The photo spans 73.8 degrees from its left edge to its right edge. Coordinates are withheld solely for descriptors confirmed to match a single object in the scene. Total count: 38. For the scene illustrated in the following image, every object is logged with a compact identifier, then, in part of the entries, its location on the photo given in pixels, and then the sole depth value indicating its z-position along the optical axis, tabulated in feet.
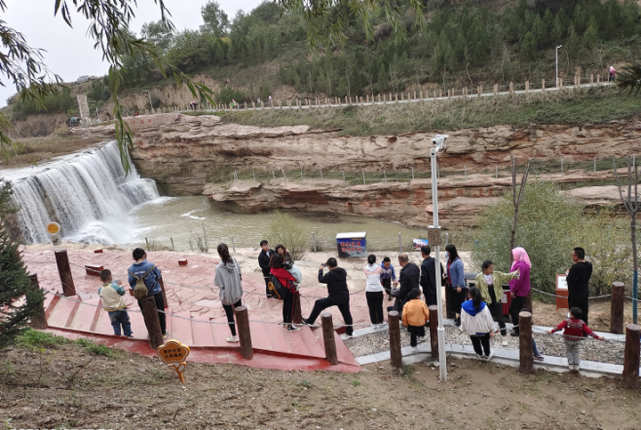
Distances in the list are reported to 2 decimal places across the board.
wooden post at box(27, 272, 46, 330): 22.77
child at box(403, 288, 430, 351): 22.34
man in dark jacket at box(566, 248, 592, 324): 22.11
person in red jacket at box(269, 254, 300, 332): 23.48
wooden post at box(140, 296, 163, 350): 20.47
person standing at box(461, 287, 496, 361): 20.70
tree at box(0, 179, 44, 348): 15.55
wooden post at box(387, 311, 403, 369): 21.24
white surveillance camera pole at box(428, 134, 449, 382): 19.17
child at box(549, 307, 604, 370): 19.48
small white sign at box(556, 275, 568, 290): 29.14
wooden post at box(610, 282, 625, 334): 23.06
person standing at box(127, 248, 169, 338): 21.07
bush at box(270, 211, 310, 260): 56.37
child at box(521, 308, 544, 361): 21.20
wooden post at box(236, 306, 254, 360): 20.54
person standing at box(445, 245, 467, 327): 24.41
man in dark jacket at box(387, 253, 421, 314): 23.95
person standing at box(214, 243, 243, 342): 22.15
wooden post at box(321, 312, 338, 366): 20.93
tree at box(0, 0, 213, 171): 13.39
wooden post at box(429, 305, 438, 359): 21.79
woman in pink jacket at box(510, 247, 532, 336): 23.54
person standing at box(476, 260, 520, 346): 22.59
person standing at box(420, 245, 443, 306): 24.40
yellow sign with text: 16.10
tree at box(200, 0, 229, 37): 264.72
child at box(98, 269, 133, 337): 21.47
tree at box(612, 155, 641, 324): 25.23
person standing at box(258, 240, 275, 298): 30.27
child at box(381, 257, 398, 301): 26.81
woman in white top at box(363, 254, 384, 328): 25.27
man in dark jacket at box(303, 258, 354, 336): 23.73
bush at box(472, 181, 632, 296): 34.22
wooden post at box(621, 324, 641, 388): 18.20
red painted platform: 21.39
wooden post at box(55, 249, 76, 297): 27.71
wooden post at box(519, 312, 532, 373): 20.10
